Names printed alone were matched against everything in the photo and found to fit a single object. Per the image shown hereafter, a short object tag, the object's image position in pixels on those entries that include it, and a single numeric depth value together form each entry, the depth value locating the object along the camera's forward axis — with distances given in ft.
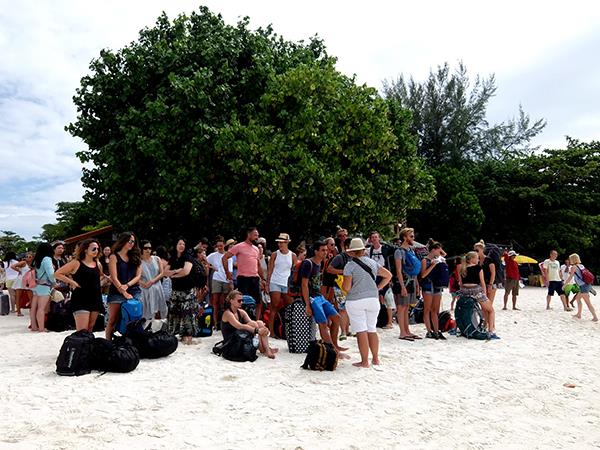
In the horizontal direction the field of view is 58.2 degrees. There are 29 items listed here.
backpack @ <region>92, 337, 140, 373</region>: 23.73
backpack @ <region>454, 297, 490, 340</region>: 34.94
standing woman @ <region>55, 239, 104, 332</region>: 25.59
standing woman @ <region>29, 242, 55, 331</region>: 35.55
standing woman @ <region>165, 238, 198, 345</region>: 30.09
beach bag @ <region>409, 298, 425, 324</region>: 41.96
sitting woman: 28.22
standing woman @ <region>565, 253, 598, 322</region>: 47.09
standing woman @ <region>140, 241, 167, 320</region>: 30.73
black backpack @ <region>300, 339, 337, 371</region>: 25.34
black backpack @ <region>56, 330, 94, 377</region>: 23.12
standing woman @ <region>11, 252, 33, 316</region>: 46.34
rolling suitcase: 29.37
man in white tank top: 32.22
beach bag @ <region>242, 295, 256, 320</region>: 31.57
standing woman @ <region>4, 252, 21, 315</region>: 52.04
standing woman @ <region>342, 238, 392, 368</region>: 25.88
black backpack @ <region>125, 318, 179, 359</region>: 26.37
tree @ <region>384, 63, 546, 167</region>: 146.10
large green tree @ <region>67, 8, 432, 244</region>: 57.62
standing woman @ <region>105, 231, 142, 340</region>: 27.27
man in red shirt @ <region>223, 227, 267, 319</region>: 33.12
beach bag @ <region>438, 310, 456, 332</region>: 37.99
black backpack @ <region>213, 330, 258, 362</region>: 26.94
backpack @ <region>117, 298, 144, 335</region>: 27.22
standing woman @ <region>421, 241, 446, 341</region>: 34.60
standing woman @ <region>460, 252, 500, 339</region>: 34.99
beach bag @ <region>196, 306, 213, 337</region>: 33.63
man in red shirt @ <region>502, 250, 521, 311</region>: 55.47
